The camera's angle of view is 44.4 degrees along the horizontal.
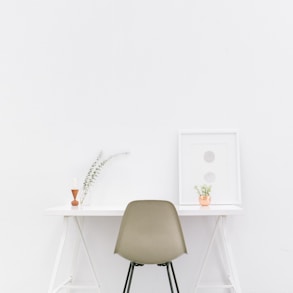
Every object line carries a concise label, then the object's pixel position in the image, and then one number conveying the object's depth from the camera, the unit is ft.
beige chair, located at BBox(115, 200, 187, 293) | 7.26
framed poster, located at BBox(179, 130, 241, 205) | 9.03
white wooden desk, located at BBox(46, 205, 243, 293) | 7.76
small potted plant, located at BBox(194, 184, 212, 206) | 8.54
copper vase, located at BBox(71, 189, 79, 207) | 8.74
